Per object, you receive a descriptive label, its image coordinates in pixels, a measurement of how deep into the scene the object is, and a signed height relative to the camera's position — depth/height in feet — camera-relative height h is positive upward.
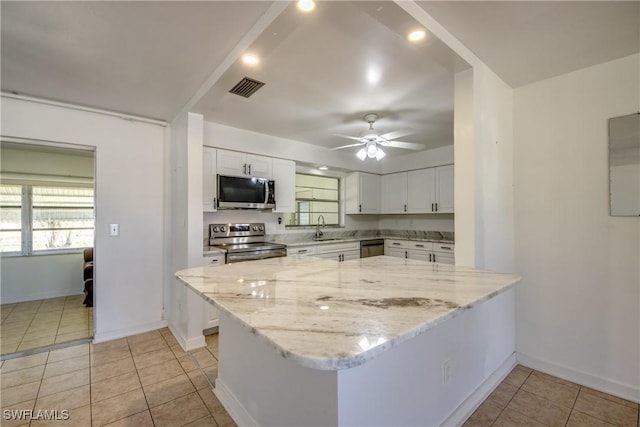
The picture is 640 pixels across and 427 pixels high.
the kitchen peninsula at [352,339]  2.64 -1.09
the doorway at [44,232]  12.91 -0.69
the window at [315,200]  15.60 +0.95
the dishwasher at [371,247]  15.39 -1.74
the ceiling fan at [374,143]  9.79 +2.63
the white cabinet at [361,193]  16.39 +1.39
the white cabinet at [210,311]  9.47 -3.21
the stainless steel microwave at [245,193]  10.97 +1.01
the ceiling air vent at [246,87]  7.28 +3.52
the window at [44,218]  13.32 +0.00
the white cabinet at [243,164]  11.20 +2.22
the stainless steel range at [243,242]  10.21 -1.09
